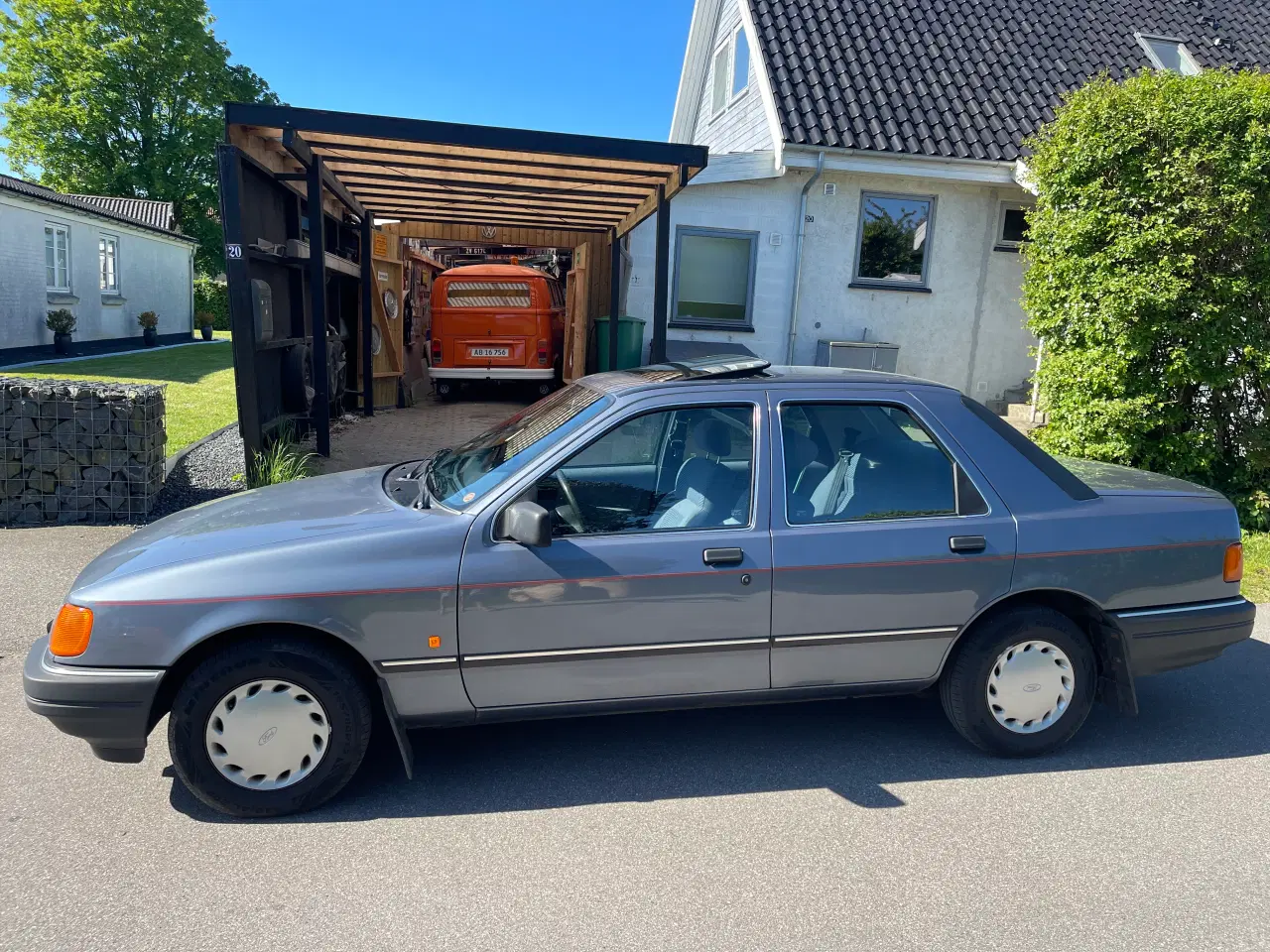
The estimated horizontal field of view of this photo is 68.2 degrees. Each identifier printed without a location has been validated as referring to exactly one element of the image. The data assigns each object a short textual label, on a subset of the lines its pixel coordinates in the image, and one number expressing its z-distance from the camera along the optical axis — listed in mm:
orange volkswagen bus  15344
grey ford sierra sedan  3277
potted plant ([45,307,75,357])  20406
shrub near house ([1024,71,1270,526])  7203
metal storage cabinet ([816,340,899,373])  12609
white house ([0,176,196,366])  18906
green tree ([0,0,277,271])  37750
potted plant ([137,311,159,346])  26547
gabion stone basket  6910
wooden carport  7312
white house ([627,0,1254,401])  12219
